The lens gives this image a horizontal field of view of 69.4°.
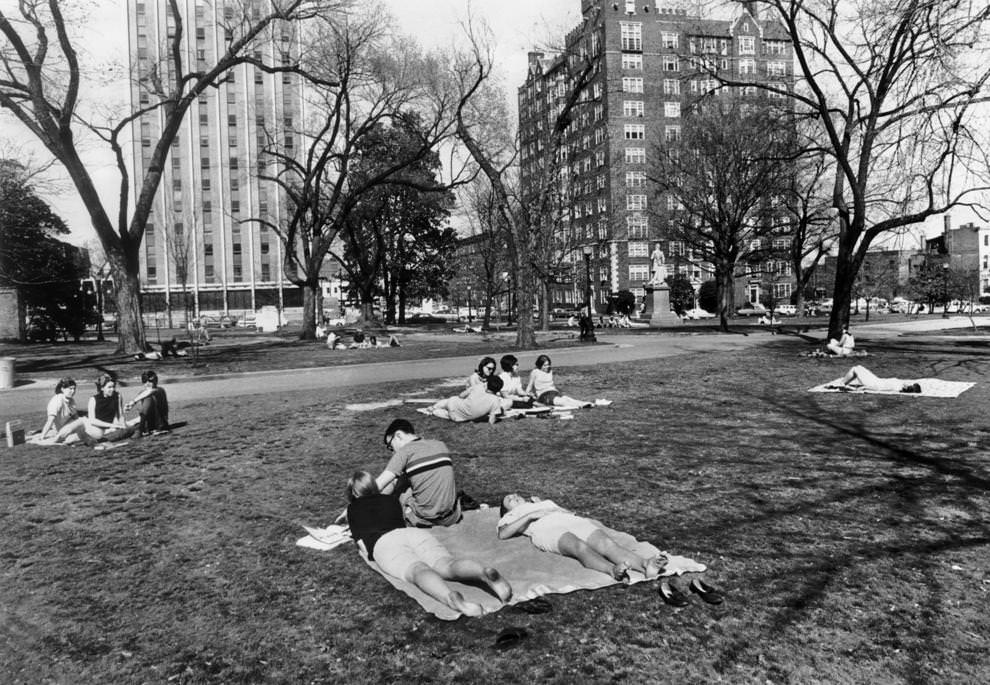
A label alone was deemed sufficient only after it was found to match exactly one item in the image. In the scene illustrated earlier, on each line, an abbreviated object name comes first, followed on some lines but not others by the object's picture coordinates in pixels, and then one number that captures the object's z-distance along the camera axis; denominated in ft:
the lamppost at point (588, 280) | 95.61
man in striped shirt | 18.65
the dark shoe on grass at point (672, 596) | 14.07
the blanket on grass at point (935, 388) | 43.45
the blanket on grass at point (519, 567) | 14.49
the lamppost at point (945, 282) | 185.26
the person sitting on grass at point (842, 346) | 65.58
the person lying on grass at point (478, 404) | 36.09
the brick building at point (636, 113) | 247.29
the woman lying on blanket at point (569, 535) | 15.44
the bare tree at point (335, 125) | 95.81
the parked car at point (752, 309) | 221.05
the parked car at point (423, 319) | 206.04
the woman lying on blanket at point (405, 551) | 14.15
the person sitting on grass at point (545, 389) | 40.32
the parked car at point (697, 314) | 199.92
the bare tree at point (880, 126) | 55.83
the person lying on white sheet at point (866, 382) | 45.09
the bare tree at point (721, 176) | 114.11
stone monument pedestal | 149.18
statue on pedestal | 155.12
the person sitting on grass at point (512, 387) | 38.77
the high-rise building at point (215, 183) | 288.92
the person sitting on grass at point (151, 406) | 34.71
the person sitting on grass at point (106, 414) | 32.58
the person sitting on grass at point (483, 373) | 36.63
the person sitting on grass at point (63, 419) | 32.60
